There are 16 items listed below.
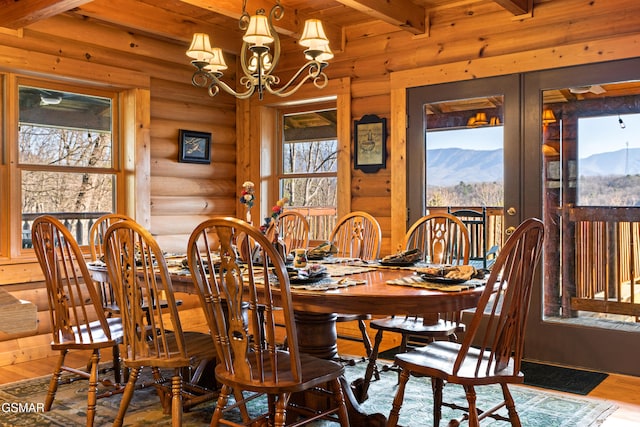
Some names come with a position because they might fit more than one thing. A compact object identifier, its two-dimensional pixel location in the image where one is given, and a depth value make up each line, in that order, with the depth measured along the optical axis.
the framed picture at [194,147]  5.34
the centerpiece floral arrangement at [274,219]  2.74
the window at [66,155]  4.37
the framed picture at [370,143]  4.92
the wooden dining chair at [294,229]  4.09
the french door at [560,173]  3.78
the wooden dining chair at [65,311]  2.70
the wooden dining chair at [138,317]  2.40
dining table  2.16
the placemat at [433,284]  2.29
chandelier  2.96
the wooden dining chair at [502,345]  2.09
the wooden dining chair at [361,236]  3.79
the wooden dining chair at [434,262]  3.05
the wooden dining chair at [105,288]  3.51
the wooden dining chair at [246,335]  2.02
